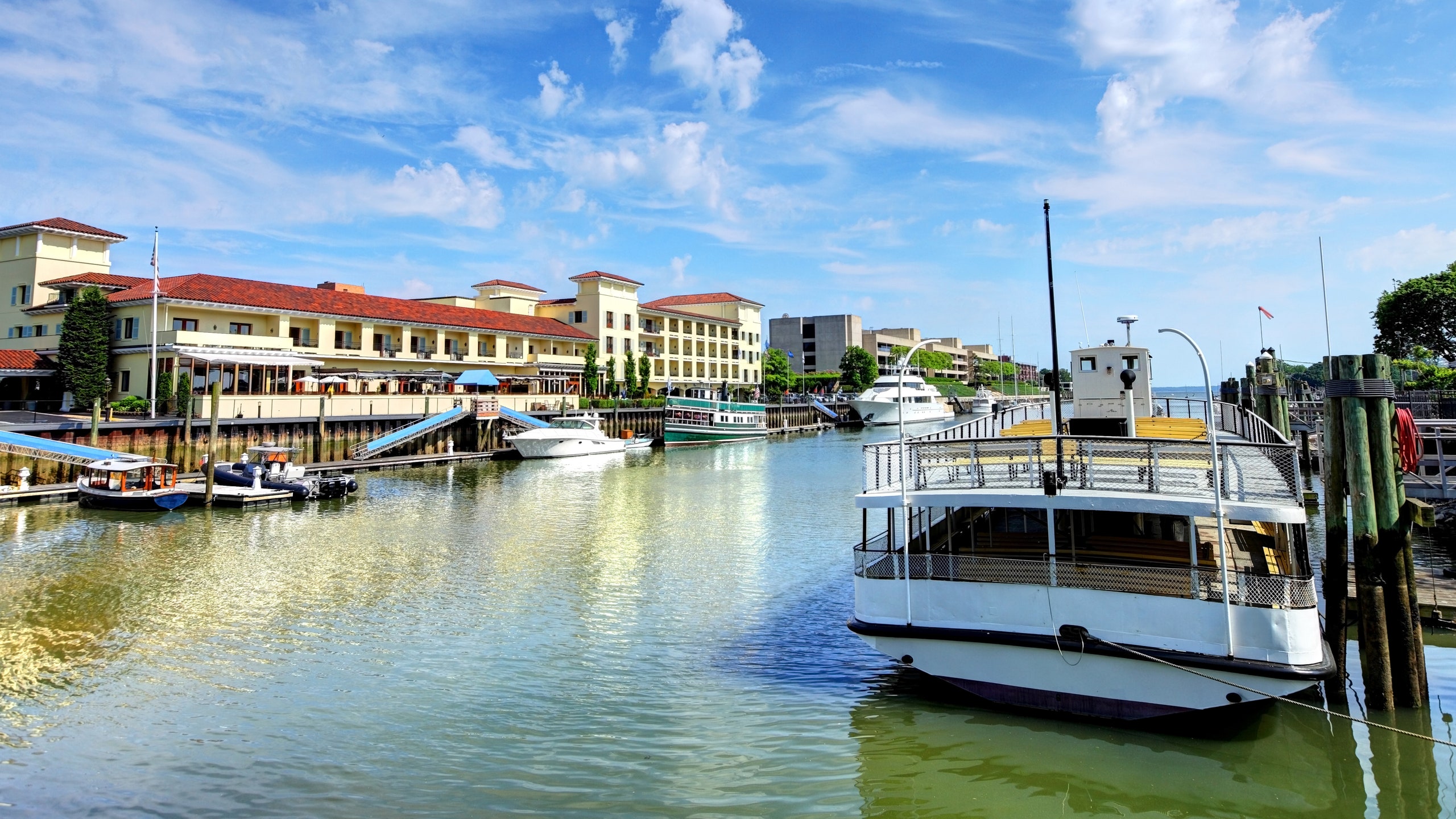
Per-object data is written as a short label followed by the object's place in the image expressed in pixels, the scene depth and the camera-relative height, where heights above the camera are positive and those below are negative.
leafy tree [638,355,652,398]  82.56 +8.27
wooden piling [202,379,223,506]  32.25 -0.29
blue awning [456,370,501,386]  60.50 +5.72
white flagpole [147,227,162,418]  41.91 +9.18
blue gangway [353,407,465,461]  48.50 +1.34
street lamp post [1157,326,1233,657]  9.36 -0.79
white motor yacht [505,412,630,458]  54.88 +0.90
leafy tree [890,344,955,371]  153.00 +18.16
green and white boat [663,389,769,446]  70.81 +2.57
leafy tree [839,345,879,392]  130.50 +13.20
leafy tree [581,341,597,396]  74.50 +7.70
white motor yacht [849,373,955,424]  97.44 +5.52
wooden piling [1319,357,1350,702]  11.58 -1.60
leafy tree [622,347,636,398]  82.25 +7.88
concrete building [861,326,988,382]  156.75 +21.09
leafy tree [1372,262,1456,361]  51.78 +8.31
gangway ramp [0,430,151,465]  31.88 +0.45
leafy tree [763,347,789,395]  113.44 +10.96
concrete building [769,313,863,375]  147.12 +20.61
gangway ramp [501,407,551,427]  57.69 +2.55
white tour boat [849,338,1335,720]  9.52 -1.77
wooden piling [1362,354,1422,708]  10.87 -1.52
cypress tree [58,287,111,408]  46.12 +6.32
